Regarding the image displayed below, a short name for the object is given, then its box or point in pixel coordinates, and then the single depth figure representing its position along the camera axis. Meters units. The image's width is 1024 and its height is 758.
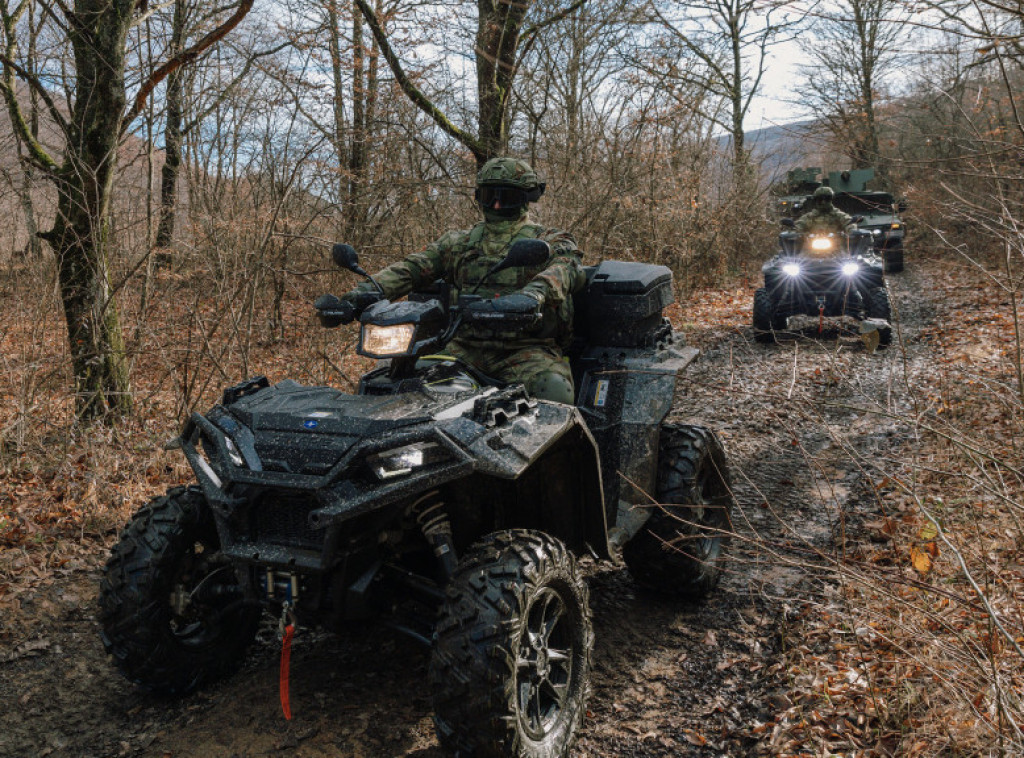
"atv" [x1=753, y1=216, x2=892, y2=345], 10.38
